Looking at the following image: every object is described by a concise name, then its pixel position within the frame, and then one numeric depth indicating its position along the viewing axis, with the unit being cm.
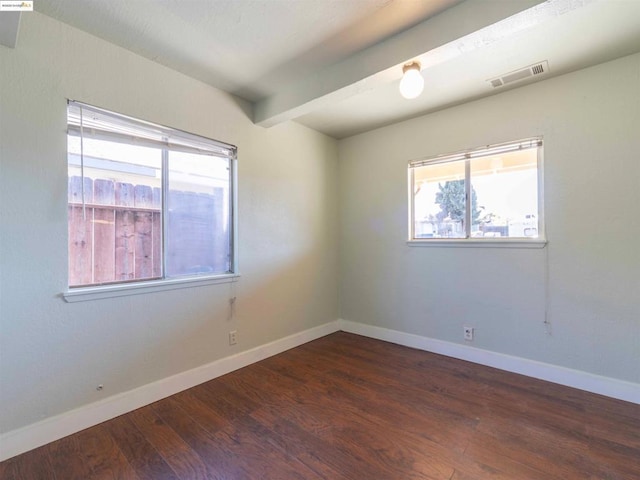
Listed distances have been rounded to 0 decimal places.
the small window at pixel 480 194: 259
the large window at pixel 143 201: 193
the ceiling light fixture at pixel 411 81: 189
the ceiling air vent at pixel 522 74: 223
